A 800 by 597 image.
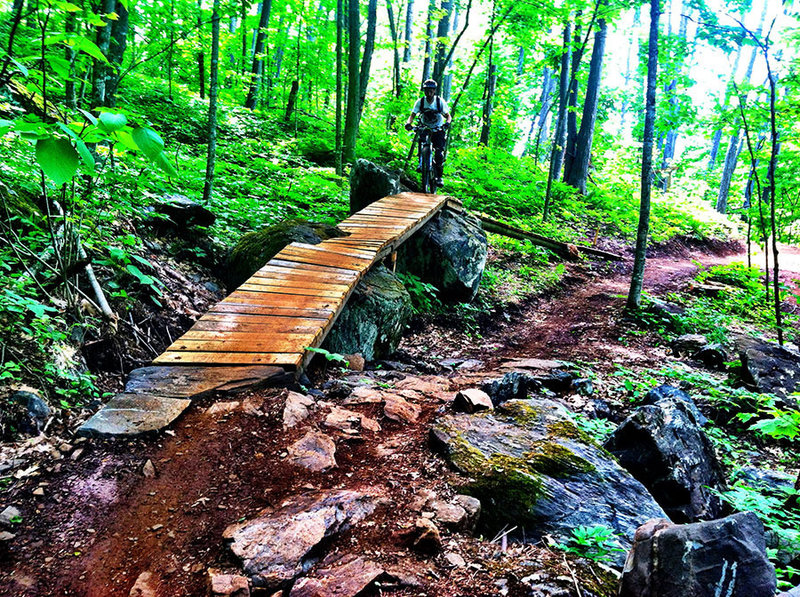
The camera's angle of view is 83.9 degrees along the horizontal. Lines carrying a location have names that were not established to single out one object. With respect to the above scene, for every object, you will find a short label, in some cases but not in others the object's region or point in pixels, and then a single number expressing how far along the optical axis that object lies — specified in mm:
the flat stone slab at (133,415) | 2752
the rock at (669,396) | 4441
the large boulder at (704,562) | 1619
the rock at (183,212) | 6484
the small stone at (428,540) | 2137
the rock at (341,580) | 1826
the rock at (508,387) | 4430
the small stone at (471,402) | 3824
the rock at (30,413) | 2635
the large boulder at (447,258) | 8422
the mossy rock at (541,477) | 2551
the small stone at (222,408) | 3139
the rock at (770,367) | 5773
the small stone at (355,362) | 5020
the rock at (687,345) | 7509
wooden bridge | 3762
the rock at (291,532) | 1959
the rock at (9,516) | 2089
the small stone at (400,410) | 3619
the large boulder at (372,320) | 5527
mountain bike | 9766
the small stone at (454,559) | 2072
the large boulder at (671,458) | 3271
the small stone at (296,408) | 3173
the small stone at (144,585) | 1854
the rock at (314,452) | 2803
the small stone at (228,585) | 1834
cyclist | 9469
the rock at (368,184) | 9828
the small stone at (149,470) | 2529
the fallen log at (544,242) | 11648
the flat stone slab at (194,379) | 3230
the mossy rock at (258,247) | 6376
